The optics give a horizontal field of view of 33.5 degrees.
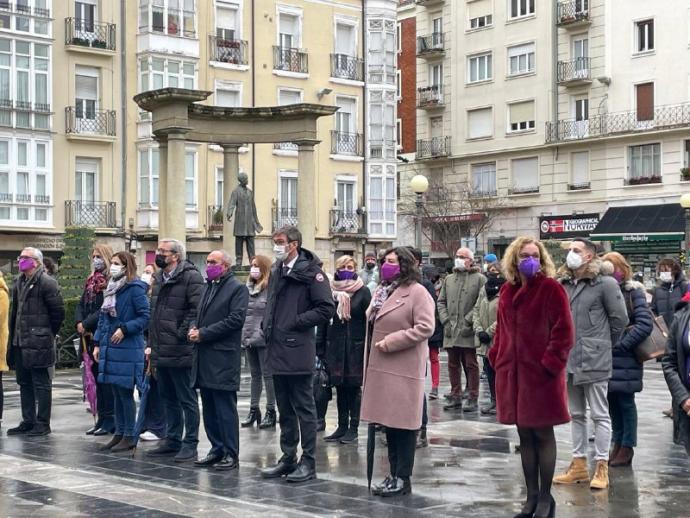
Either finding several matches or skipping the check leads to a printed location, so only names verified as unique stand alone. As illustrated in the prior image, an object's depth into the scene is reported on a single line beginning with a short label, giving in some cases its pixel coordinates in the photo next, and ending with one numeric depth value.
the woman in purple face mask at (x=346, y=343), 11.61
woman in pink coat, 9.01
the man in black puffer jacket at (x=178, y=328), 10.84
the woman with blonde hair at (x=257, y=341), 13.05
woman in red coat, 8.00
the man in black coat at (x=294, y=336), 9.80
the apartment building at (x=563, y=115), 44.03
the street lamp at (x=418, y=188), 25.62
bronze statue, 22.98
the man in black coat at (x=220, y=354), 10.31
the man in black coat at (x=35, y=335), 12.65
